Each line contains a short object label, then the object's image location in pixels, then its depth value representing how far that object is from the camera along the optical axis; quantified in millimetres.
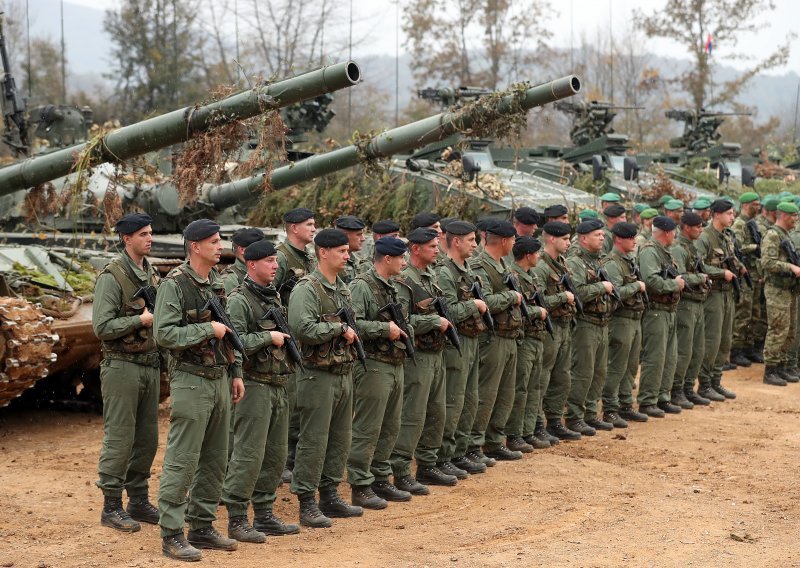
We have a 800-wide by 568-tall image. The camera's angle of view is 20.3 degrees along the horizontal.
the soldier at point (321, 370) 13705
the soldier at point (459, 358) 16286
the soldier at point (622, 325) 20480
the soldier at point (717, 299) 22935
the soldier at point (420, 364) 15528
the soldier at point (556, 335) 18741
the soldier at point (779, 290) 24239
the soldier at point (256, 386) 13151
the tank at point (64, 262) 16903
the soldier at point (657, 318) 21167
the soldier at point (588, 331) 19582
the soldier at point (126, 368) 13593
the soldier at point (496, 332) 17099
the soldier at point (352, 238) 15851
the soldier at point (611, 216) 23678
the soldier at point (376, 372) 14617
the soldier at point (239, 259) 15065
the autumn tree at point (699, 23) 61721
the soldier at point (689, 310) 22093
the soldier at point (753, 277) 25824
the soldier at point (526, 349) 17983
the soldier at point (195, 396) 12355
